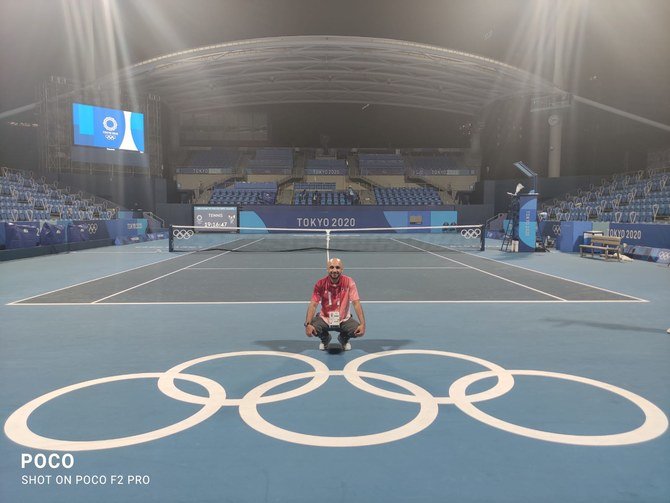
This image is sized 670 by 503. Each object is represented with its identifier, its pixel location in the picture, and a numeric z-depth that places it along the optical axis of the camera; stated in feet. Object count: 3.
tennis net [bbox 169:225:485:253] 81.46
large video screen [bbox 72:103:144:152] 117.70
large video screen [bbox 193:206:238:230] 131.95
